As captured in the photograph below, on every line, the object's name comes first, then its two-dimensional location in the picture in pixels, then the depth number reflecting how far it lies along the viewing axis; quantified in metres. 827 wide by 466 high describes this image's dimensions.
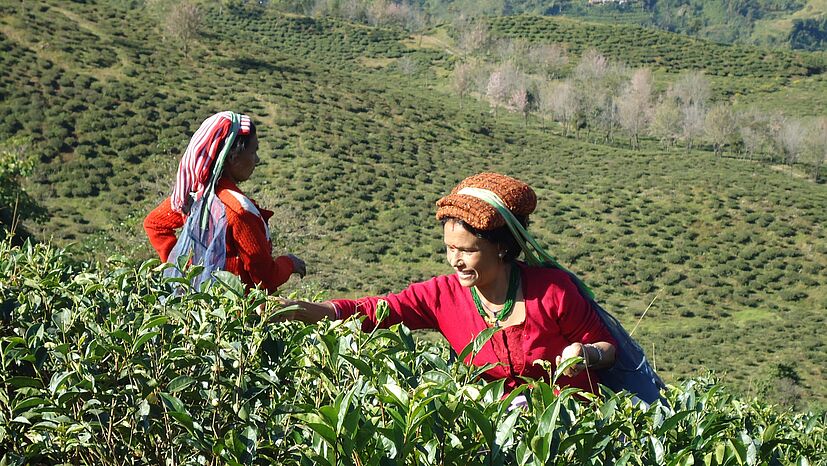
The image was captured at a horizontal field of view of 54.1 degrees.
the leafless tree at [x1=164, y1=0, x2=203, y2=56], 39.44
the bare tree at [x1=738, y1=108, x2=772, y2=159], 48.66
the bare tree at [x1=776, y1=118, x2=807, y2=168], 46.44
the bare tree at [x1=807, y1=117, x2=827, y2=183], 45.38
